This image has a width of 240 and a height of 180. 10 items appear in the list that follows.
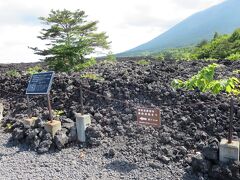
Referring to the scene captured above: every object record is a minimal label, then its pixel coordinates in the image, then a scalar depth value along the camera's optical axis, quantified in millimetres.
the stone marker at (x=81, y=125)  3686
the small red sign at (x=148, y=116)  3146
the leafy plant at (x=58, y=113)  4320
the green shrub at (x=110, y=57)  10469
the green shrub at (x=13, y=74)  6341
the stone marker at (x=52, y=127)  3779
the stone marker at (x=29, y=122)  4105
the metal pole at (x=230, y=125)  2743
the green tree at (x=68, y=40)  8404
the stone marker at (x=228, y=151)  2711
